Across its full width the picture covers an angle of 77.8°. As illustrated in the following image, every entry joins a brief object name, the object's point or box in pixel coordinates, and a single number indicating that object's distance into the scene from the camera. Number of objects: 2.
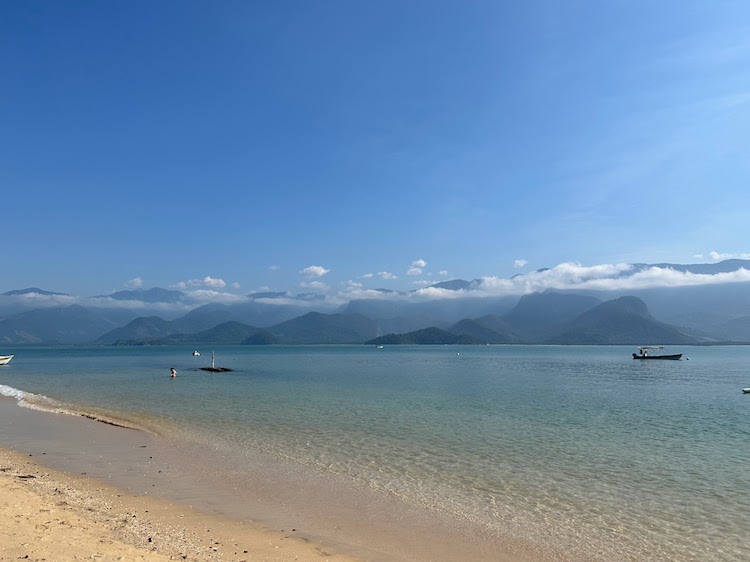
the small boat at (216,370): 81.31
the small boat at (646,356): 121.89
